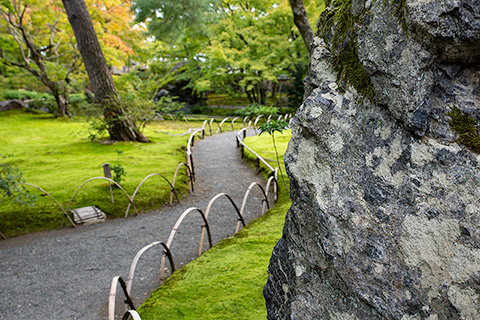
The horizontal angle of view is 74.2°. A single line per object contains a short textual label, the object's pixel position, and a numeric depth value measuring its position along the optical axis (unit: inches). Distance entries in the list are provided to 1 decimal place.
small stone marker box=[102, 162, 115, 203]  233.3
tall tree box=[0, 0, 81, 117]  470.9
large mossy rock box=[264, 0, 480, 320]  43.8
